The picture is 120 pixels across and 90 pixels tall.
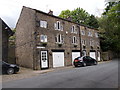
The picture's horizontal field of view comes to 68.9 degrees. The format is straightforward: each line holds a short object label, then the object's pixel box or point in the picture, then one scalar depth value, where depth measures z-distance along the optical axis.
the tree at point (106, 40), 22.31
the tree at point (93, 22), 29.06
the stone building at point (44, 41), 12.18
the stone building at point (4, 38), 11.79
